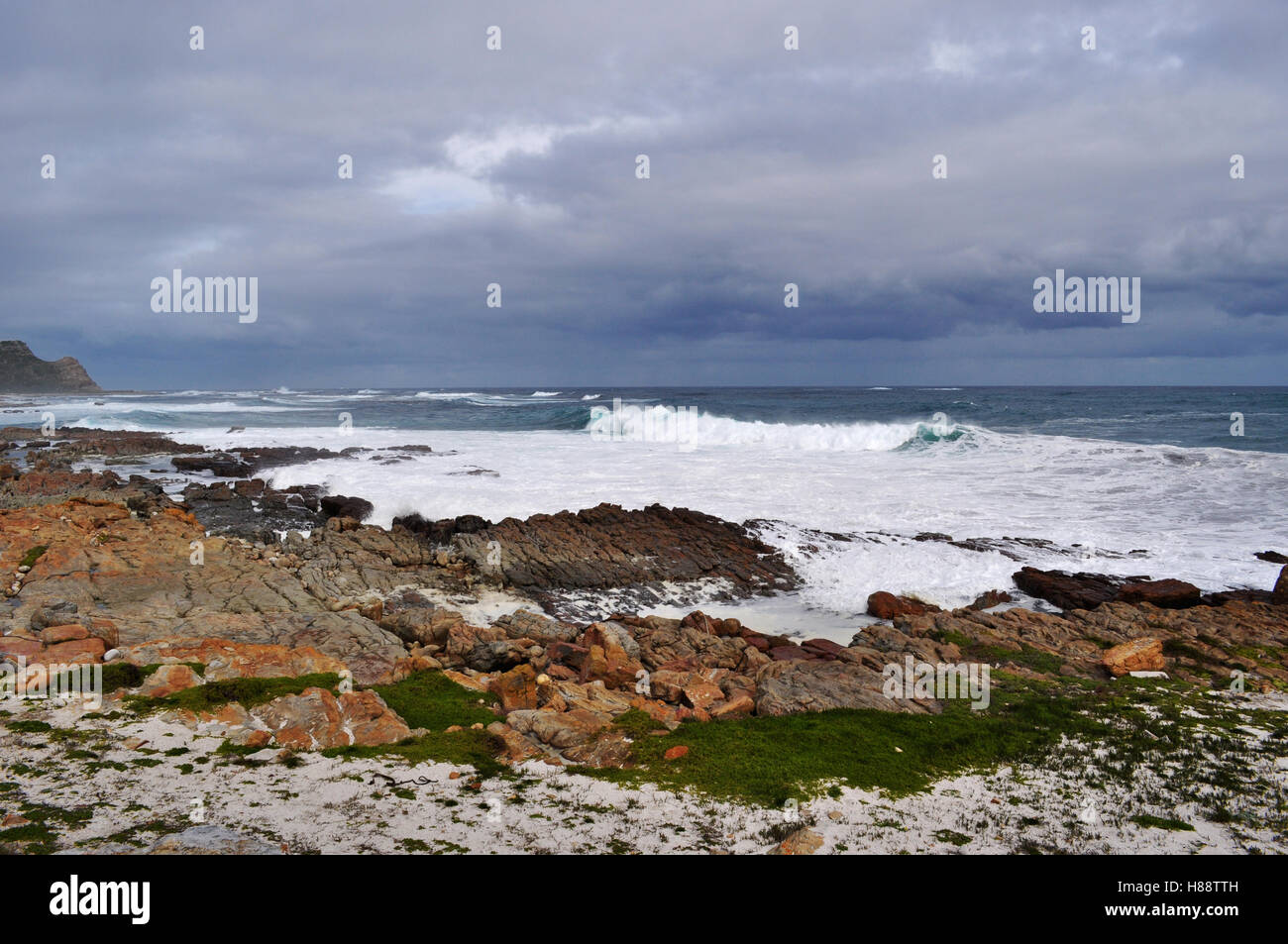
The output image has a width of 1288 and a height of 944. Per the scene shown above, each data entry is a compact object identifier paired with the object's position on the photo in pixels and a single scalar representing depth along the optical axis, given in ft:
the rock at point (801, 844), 17.66
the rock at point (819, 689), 27.68
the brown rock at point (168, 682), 25.55
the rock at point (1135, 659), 34.27
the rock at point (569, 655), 33.35
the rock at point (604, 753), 22.85
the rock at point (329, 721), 23.29
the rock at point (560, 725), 24.30
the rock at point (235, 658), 27.35
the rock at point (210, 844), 15.96
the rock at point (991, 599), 46.98
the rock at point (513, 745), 23.00
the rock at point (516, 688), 27.81
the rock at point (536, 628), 38.78
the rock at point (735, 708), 27.25
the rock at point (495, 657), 33.86
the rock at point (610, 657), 31.60
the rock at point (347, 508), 70.33
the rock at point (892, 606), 45.98
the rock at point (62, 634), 28.63
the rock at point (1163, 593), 45.70
